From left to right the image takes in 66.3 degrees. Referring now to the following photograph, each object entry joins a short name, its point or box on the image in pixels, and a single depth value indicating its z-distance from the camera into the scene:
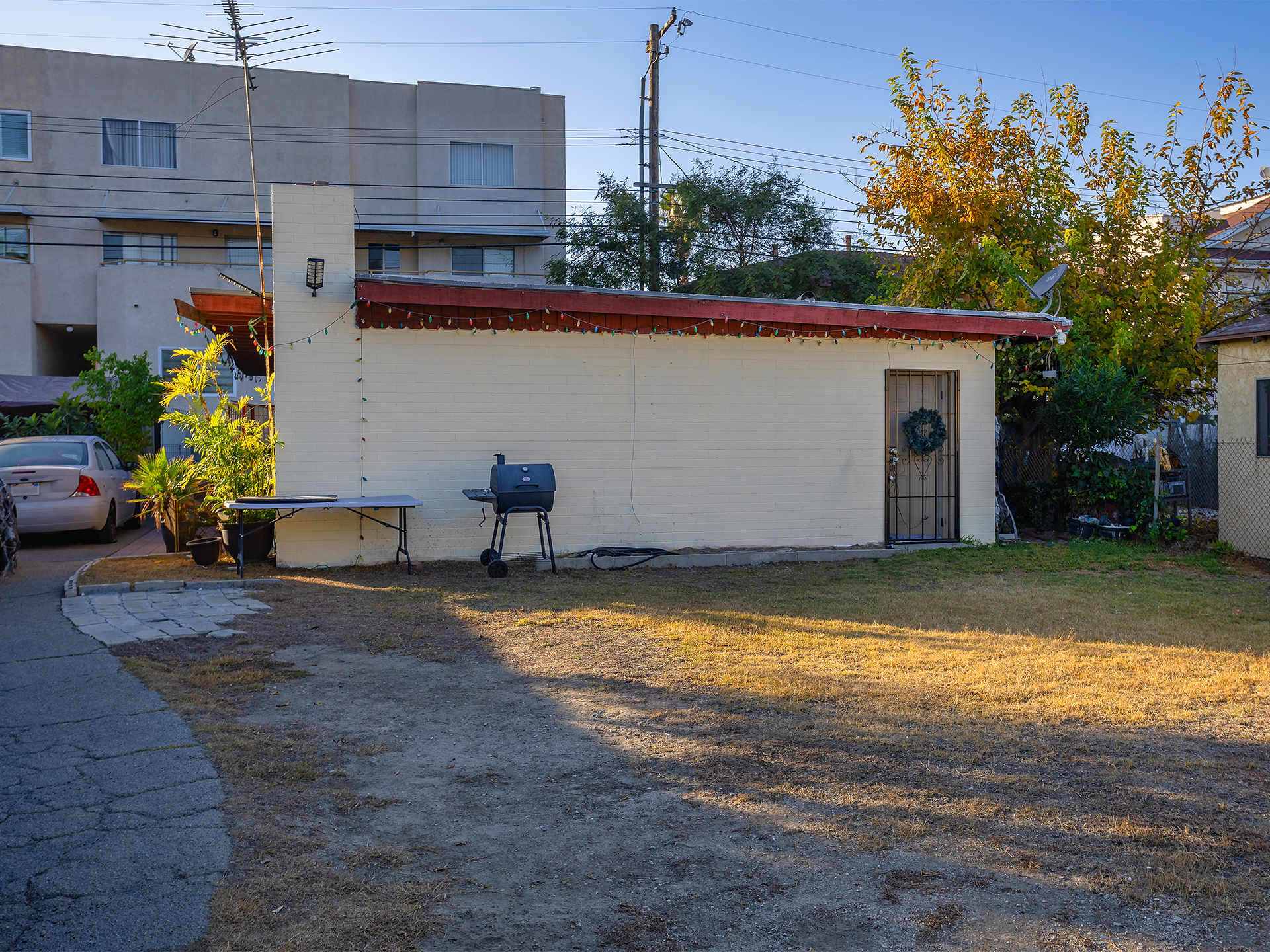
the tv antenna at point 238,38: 11.88
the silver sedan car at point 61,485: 11.75
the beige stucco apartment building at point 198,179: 24.05
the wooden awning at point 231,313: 10.34
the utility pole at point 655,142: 21.16
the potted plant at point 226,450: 9.98
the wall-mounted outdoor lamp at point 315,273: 9.66
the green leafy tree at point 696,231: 22.20
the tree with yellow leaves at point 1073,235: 13.88
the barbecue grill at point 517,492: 9.43
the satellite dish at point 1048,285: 12.77
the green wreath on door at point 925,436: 11.67
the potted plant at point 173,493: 10.68
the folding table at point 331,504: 9.01
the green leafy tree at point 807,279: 21.70
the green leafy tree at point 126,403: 17.30
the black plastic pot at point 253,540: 9.64
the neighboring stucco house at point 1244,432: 11.14
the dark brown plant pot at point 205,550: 9.92
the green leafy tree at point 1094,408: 12.45
